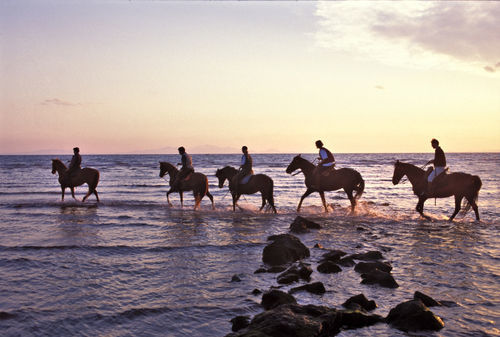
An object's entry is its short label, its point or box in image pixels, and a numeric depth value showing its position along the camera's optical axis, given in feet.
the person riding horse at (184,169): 56.49
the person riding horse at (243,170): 52.89
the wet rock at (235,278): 22.22
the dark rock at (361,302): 17.43
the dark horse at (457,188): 45.09
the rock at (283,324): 13.47
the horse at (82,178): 63.93
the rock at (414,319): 15.31
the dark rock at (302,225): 37.33
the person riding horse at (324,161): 51.90
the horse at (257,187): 52.31
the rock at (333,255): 25.84
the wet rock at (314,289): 19.42
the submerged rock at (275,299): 17.34
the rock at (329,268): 23.16
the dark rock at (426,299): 17.76
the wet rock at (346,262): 24.83
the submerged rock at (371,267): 23.08
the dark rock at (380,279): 20.52
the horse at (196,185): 57.16
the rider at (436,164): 44.70
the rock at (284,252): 25.81
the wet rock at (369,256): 26.13
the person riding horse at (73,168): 63.46
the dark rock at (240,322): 15.84
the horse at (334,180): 52.90
